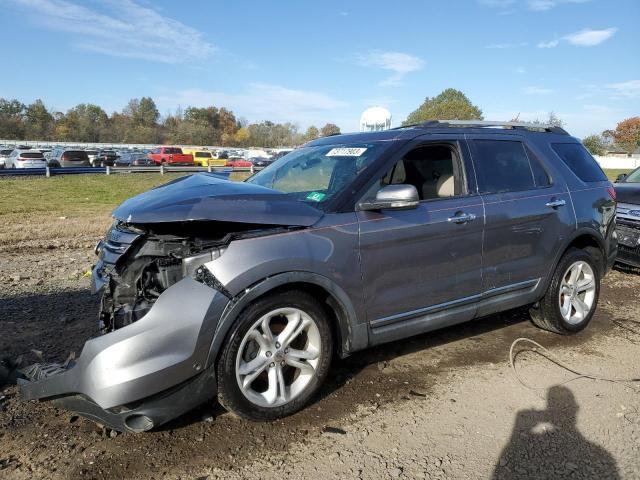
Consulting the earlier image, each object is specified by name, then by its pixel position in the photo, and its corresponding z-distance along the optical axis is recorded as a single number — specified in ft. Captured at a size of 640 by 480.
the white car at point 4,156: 106.63
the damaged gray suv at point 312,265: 9.00
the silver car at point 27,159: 96.37
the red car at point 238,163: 141.05
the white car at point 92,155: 126.97
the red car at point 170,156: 141.18
